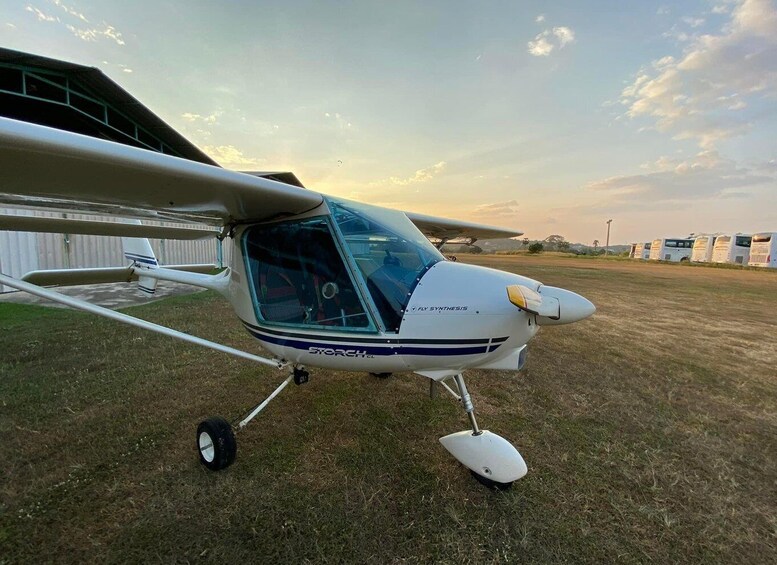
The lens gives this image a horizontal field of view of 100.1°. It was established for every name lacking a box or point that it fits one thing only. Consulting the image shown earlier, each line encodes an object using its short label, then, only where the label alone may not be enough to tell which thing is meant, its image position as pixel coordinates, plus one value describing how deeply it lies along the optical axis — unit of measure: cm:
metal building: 830
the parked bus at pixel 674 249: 5712
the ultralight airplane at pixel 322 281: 175
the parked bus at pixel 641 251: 6506
